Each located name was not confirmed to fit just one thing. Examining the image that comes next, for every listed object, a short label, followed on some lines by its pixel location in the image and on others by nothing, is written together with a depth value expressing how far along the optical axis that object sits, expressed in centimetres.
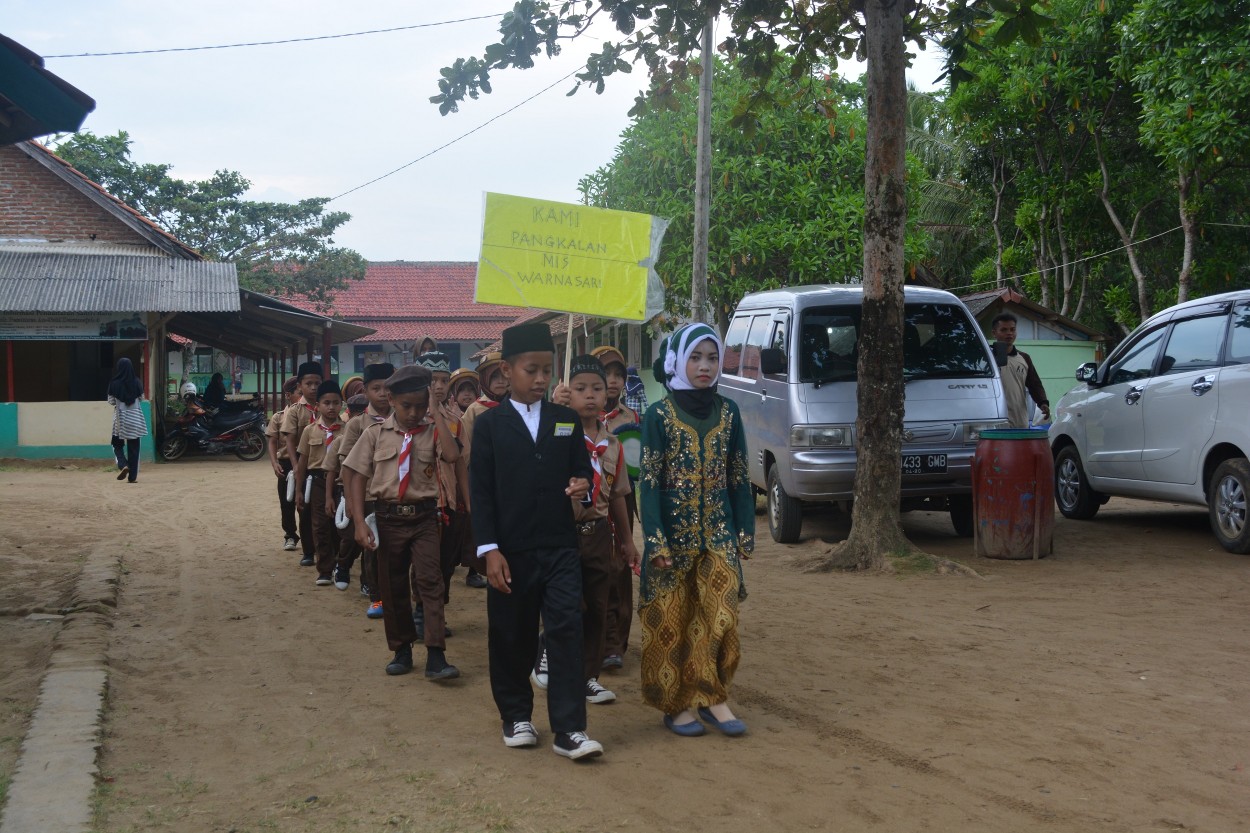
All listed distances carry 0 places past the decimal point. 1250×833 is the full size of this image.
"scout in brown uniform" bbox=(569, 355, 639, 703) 517
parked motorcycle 2292
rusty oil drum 920
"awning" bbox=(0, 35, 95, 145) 725
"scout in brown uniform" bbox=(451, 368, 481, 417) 895
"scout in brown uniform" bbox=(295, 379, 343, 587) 912
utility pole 1641
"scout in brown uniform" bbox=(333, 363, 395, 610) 724
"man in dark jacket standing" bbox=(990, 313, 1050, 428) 1095
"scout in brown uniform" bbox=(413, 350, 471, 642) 637
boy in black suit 469
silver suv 880
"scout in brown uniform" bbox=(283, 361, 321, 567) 1003
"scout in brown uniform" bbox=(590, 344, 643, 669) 597
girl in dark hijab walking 1820
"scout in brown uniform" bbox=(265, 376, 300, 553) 1066
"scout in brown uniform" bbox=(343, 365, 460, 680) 610
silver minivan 1025
